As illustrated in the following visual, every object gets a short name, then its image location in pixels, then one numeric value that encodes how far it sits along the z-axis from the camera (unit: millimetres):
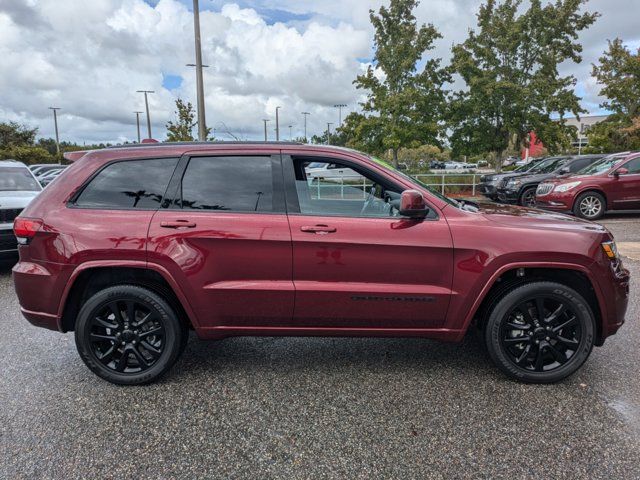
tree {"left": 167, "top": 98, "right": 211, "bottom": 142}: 22844
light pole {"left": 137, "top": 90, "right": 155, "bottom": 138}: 46781
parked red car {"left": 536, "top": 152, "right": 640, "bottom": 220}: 10297
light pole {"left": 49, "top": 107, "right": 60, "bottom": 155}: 56969
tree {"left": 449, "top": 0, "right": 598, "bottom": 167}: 18094
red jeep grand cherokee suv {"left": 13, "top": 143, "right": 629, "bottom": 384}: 2961
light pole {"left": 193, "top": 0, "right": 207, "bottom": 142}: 13616
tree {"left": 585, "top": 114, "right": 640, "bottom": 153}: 20047
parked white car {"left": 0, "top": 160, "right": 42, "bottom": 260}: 6121
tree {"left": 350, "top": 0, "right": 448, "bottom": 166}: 18828
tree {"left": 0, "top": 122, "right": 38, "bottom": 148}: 38562
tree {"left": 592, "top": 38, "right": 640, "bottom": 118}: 20031
